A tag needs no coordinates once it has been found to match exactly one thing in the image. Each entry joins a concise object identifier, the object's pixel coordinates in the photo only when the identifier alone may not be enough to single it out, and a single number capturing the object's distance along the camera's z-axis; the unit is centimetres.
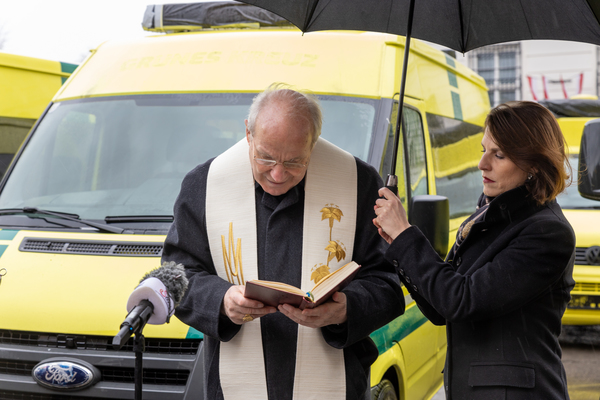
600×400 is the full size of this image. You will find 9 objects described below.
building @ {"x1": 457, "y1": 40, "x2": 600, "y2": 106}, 5312
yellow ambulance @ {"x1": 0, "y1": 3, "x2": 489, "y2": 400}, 298
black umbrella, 260
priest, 244
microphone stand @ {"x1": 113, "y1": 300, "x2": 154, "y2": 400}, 171
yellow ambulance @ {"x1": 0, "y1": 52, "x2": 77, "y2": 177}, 649
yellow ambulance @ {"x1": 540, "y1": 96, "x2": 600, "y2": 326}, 722
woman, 223
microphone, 175
